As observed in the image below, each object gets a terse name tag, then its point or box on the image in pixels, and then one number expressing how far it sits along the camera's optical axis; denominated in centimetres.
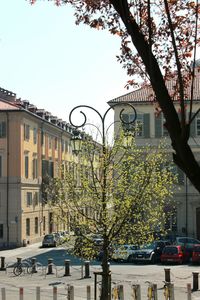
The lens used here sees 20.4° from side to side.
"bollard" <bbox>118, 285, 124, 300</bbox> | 1633
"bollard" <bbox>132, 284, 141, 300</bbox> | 1662
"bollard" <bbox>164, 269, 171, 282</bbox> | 2389
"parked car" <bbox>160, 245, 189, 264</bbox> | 3462
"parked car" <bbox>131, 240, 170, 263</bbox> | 3581
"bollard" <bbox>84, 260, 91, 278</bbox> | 2867
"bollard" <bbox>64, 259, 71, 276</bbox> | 2962
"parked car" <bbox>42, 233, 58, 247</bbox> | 5078
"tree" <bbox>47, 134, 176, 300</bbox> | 1647
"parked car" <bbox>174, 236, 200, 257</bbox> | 3719
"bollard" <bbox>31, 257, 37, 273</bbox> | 3141
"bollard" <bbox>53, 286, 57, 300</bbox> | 1806
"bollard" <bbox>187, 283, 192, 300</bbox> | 1840
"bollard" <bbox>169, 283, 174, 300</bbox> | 1824
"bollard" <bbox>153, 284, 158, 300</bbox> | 1725
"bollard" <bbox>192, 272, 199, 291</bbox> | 2388
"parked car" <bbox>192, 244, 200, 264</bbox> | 3424
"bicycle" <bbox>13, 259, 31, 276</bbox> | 3089
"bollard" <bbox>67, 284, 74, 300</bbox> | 1758
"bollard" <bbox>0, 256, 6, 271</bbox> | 3366
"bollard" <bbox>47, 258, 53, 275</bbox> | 3084
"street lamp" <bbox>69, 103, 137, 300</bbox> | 1596
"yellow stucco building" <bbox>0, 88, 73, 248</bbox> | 5181
